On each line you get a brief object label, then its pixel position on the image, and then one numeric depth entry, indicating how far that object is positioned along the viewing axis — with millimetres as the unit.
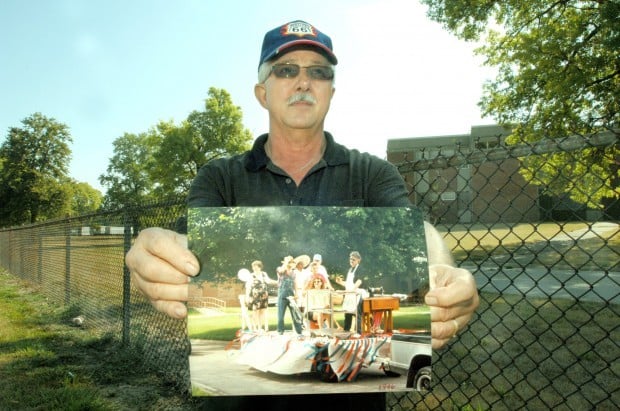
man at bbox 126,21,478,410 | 1610
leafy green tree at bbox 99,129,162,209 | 63438
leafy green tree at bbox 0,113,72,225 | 45656
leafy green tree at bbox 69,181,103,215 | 76075
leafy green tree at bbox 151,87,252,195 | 34344
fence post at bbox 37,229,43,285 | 11156
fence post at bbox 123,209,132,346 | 5297
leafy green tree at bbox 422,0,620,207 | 14250
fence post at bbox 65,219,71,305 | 8508
